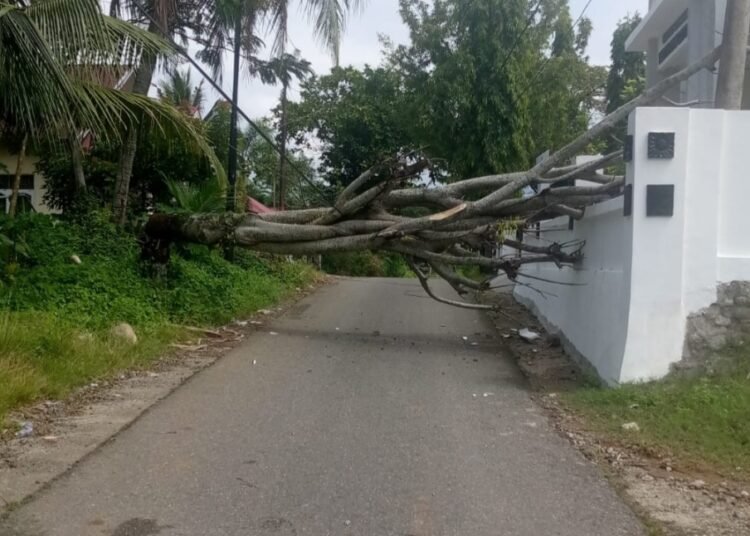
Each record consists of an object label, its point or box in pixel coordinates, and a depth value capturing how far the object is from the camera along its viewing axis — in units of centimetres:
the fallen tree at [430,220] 1078
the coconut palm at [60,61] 852
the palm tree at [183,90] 2514
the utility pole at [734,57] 906
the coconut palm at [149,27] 1324
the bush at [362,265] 3491
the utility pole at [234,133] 1609
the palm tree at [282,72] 2064
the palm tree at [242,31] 1278
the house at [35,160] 1042
